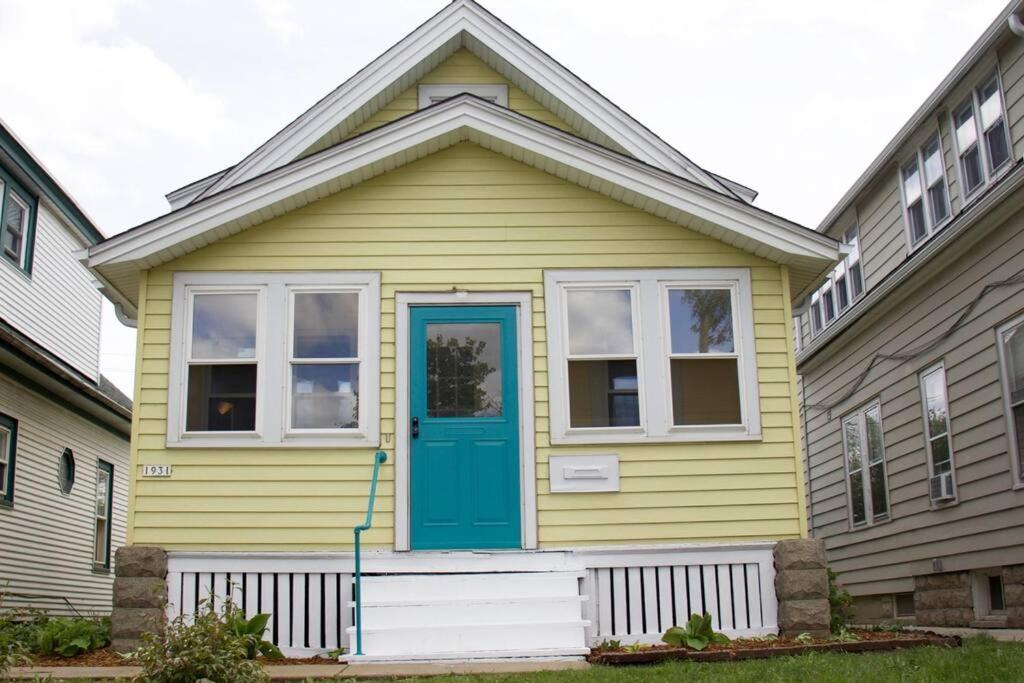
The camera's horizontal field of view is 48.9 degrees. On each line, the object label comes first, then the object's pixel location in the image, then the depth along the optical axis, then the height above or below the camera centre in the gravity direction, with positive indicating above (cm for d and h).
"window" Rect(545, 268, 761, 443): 1023 +198
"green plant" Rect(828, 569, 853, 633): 990 -29
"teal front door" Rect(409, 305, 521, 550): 996 +132
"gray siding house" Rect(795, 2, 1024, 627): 1192 +256
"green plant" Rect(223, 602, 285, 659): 874 -38
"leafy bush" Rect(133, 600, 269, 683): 636 -41
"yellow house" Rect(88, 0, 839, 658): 982 +180
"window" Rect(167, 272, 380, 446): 1009 +197
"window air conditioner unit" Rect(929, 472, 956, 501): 1323 +97
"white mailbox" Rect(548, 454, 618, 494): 1002 +90
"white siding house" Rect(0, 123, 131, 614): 1482 +247
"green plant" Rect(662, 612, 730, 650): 896 -48
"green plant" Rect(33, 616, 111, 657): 906 -42
